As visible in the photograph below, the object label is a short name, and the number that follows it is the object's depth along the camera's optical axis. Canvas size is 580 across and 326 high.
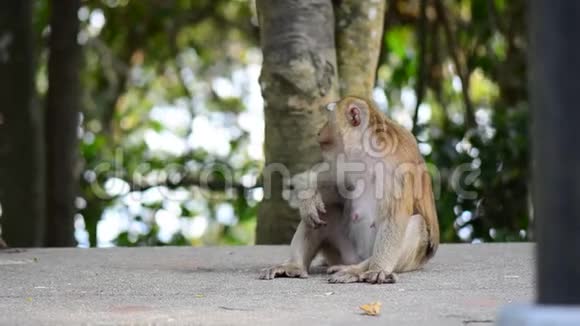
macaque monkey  9.56
